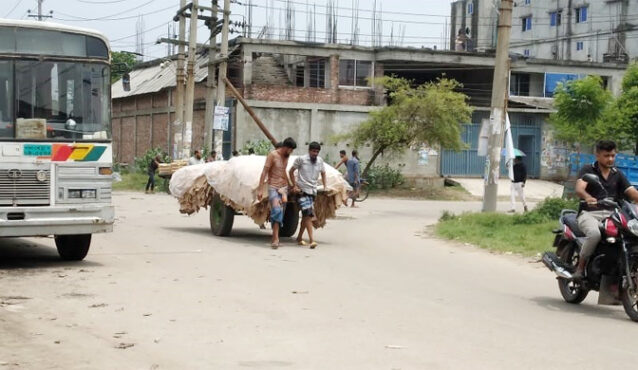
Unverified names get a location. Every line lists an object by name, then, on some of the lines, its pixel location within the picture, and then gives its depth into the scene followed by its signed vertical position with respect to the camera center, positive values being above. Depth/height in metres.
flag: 22.38 -0.49
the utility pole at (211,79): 35.19 +1.71
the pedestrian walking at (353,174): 28.44 -1.61
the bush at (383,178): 38.62 -2.34
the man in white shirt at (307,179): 15.08 -0.98
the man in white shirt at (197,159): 32.25 -1.45
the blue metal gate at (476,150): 44.22 -1.11
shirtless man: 14.92 -1.02
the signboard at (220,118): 32.38 +0.12
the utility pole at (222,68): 33.31 +2.04
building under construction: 41.28 +1.70
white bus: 11.57 -0.20
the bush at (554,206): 19.05 -1.68
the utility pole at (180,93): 36.16 +1.15
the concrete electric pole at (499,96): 19.84 +0.77
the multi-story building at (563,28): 59.72 +7.73
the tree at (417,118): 34.84 +0.36
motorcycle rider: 9.23 -0.63
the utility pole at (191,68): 33.81 +2.03
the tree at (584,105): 36.16 +1.12
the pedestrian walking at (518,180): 25.20 -1.46
